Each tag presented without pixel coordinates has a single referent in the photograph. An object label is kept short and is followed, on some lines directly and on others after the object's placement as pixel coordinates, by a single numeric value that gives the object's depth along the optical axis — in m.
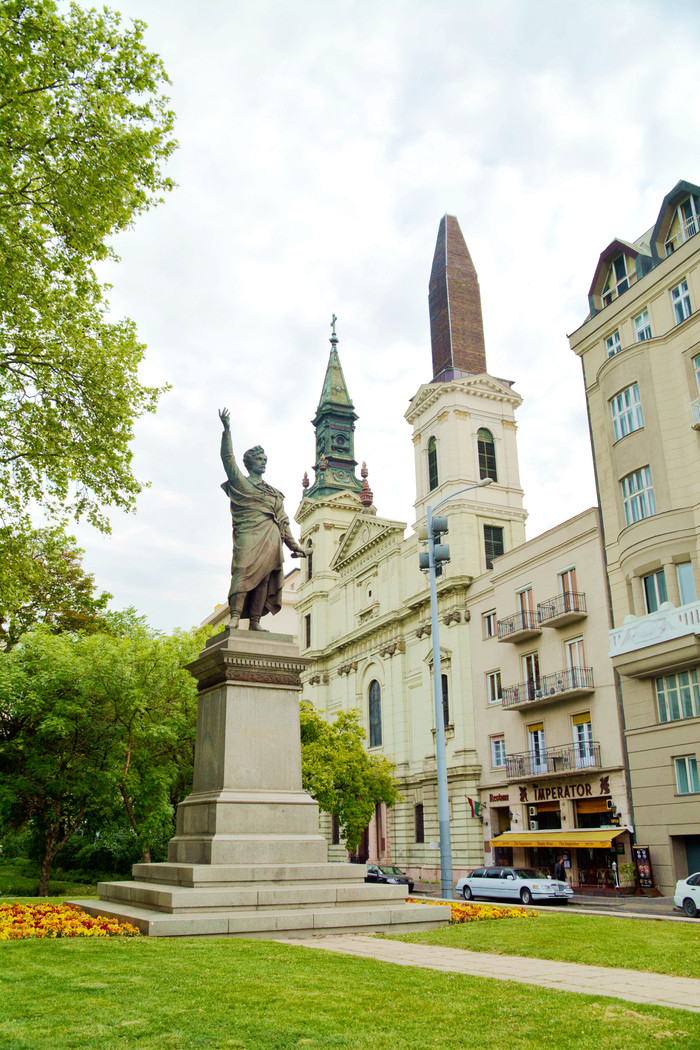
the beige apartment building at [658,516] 28.94
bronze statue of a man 15.81
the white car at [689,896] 21.05
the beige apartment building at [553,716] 33.94
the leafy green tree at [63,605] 37.94
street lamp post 23.70
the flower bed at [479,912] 14.01
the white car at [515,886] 27.34
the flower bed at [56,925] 10.70
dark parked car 37.50
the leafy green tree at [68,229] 15.87
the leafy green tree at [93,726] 29.11
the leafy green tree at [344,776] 42.12
